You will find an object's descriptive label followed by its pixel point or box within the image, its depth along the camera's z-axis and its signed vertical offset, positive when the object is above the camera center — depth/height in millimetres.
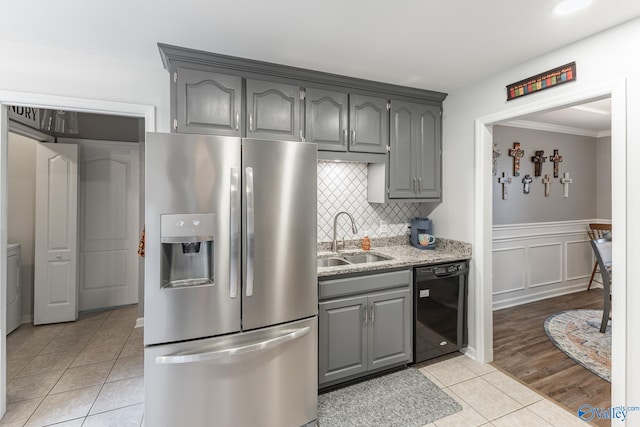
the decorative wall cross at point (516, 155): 3887 +787
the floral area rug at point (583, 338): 2600 -1276
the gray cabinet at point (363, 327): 2211 -890
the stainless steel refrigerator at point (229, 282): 1608 -396
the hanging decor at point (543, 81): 2025 +978
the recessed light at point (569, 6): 1600 +1150
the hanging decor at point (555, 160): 4265 +787
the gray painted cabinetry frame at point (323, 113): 2119 +839
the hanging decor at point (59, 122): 3085 +999
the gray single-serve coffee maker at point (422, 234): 3008 -204
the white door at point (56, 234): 3404 -228
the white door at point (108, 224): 3811 -128
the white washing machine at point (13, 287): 3113 -795
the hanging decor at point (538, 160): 4078 +750
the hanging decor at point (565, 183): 4391 +467
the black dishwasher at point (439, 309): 2557 -848
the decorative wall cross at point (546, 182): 4219 +462
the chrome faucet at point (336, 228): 2855 -135
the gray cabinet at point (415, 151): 2830 +623
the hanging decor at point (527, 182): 4025 +441
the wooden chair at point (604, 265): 3039 -533
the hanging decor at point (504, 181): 3850 +430
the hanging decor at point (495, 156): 3785 +749
